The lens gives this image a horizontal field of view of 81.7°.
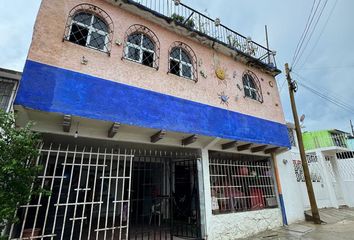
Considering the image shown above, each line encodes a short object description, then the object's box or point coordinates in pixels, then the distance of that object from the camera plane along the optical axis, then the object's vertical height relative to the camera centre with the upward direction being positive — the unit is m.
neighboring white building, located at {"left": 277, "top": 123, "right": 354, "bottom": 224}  9.37 +0.60
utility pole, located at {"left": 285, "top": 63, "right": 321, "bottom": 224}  9.23 +1.68
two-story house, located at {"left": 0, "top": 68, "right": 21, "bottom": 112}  5.12 +2.58
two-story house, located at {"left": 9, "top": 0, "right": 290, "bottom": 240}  5.06 +2.31
